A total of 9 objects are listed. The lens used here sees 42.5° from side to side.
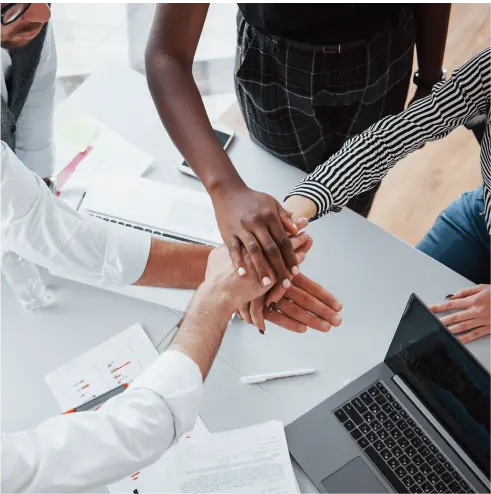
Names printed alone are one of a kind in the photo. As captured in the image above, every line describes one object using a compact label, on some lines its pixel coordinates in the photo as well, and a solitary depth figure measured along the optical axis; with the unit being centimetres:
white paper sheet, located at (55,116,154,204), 152
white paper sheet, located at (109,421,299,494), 114
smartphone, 152
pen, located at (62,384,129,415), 122
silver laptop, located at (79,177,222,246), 139
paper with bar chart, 124
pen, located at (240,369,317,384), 125
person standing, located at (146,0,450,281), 127
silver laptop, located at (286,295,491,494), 111
